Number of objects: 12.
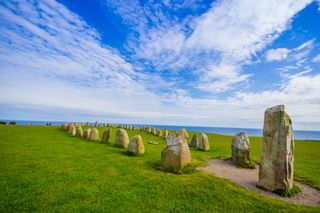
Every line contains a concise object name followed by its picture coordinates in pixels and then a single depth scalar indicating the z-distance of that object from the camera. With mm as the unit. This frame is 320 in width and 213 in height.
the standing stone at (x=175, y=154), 9485
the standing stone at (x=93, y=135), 19898
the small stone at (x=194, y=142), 19600
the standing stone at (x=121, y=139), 16156
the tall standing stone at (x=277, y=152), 7311
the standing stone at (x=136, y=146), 13117
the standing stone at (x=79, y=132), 22353
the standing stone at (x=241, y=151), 11703
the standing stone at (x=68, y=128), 24581
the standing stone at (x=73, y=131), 23125
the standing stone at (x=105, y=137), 18191
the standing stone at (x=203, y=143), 17688
